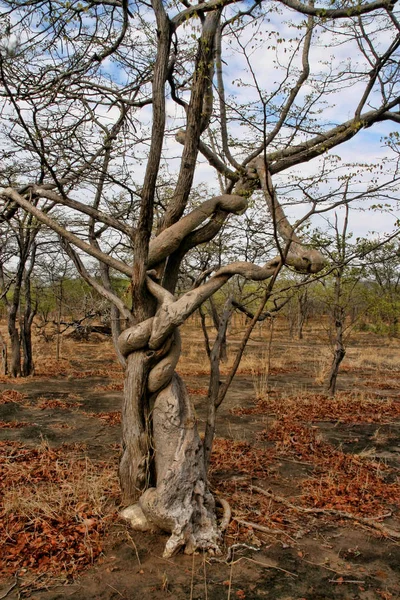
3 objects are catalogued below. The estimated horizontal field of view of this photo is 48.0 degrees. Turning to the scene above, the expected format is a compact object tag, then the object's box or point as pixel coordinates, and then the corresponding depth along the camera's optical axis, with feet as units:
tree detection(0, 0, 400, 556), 11.27
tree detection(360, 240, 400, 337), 34.35
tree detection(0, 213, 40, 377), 37.45
